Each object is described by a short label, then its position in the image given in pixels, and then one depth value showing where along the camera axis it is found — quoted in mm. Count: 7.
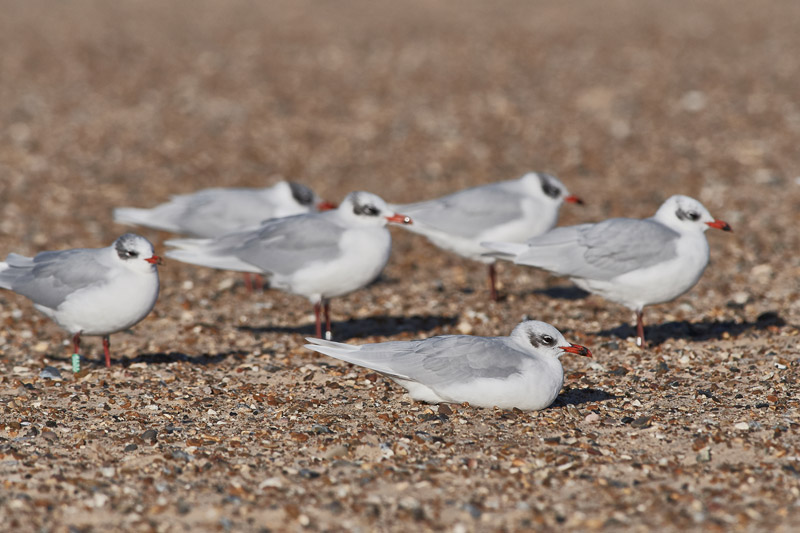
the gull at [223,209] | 20312
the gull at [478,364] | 12062
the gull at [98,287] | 13766
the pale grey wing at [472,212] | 18250
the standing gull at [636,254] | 14836
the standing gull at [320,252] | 15633
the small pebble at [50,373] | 14248
